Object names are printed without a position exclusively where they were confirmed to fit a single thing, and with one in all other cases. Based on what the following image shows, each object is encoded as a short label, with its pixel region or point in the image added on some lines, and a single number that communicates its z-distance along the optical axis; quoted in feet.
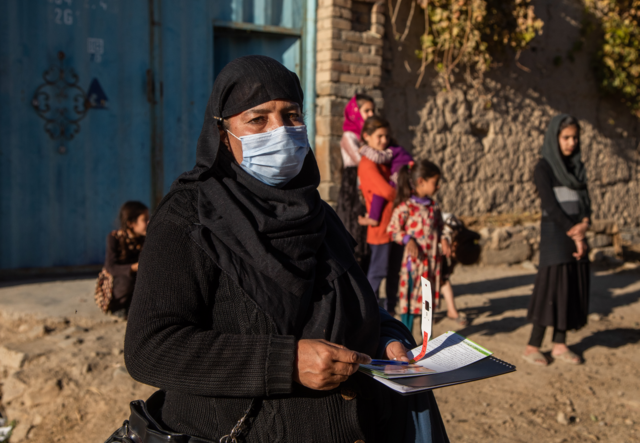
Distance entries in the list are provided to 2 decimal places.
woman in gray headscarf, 12.82
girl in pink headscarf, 14.97
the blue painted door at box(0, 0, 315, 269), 16.43
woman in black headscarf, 4.07
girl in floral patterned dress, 13.00
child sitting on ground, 12.22
